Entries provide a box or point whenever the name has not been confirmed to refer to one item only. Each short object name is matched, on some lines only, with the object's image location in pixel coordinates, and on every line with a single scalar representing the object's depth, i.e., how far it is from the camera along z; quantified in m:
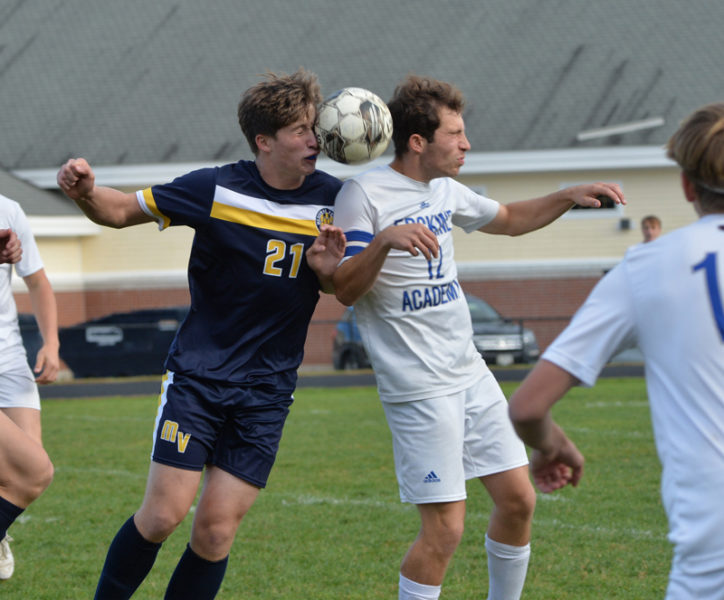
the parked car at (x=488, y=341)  37.22
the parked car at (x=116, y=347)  38.53
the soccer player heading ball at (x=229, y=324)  8.55
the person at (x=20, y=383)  9.70
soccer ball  8.76
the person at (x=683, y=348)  5.12
